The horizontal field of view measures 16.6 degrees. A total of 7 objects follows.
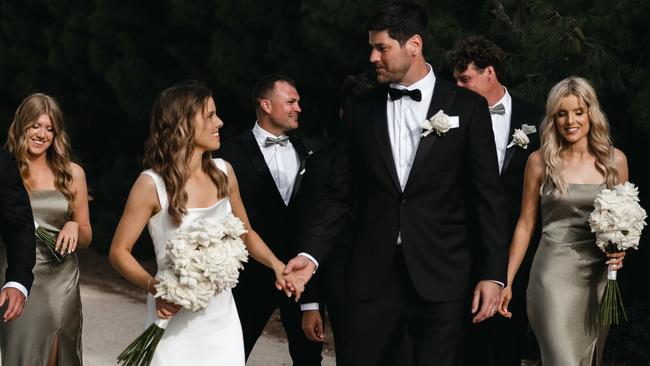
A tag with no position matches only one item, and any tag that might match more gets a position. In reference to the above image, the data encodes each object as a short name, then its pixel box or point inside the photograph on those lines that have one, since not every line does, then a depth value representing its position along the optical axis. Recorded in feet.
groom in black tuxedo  33.70
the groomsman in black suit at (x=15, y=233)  33.55
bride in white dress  34.14
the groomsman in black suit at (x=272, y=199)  46.88
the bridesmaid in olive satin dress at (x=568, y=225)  39.26
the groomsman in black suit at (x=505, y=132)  43.10
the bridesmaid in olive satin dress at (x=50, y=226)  42.53
